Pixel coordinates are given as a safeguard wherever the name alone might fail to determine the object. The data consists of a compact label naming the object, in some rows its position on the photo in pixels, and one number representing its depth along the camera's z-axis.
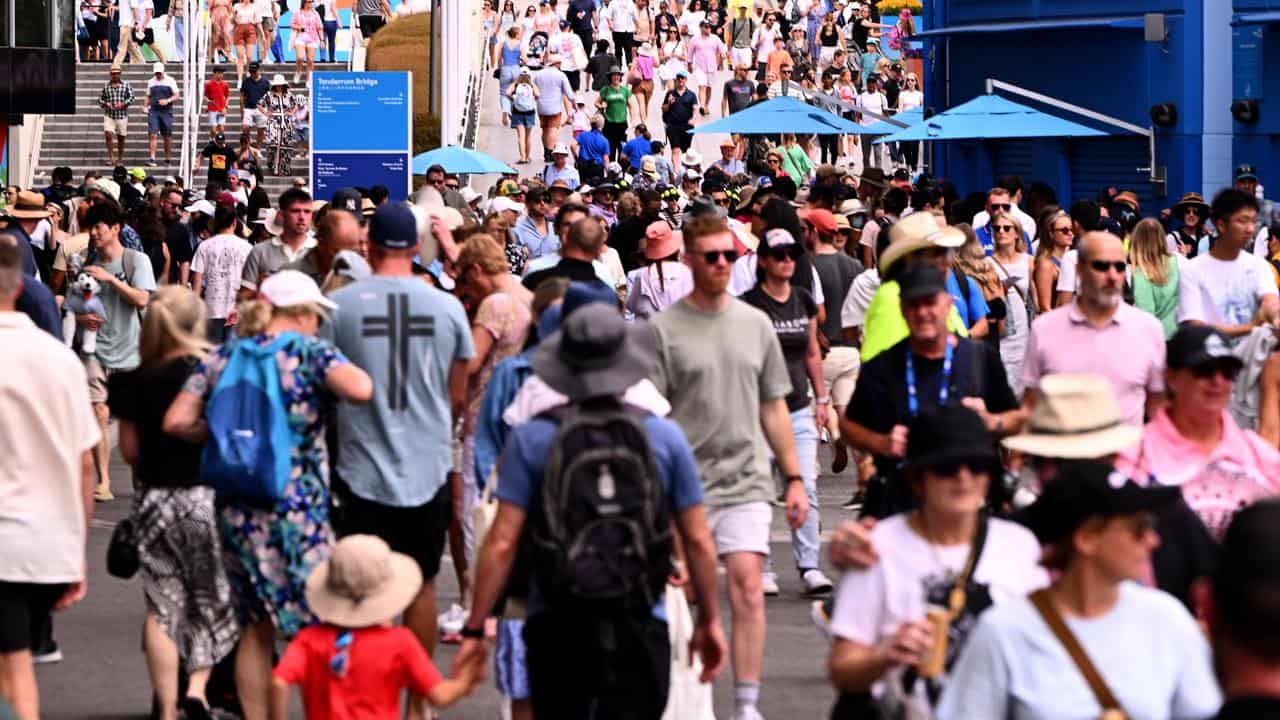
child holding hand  14.04
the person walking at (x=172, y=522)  16.84
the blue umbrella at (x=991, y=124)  51.06
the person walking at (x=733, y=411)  16.91
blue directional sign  47.25
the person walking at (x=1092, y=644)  9.36
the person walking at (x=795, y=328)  22.33
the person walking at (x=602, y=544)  12.39
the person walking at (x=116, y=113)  77.75
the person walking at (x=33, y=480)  15.26
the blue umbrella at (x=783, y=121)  53.37
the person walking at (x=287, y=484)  15.56
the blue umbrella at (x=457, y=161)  52.34
